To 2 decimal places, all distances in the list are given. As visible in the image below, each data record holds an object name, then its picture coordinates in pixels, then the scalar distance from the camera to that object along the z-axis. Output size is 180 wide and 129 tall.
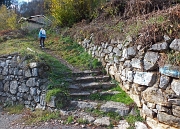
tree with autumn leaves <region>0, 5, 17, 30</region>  17.03
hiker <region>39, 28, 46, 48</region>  12.18
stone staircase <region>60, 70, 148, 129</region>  5.54
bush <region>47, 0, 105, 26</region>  12.50
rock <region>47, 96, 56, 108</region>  6.48
